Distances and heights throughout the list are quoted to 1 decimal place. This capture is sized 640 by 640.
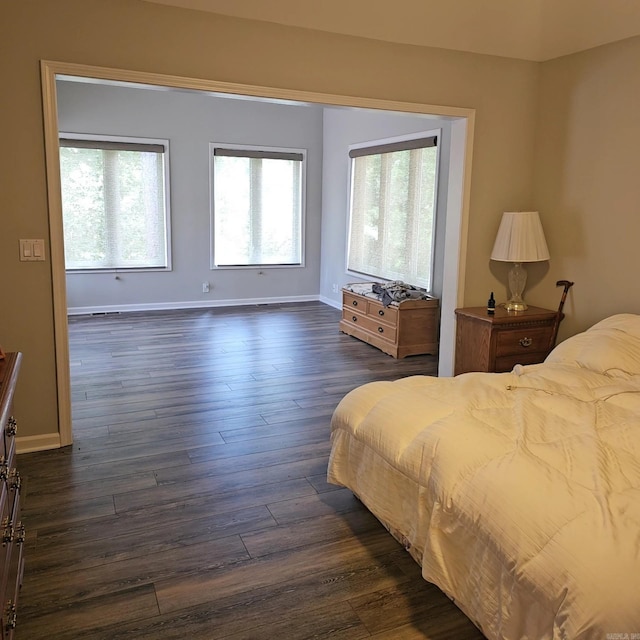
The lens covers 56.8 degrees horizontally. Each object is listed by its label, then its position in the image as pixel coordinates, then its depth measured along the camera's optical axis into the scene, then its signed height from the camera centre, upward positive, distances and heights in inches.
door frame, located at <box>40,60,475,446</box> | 127.2 +16.6
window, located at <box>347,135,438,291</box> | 242.2 +2.8
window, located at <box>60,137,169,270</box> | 291.1 +3.3
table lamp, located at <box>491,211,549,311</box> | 167.6 -5.8
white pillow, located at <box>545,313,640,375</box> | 125.3 -27.7
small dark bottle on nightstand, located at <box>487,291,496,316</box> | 170.6 -25.2
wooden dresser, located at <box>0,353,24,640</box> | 65.5 -37.2
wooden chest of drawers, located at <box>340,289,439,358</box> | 225.0 -42.3
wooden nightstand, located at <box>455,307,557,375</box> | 163.9 -33.4
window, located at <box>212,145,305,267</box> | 319.6 +3.8
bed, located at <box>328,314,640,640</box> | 61.8 -34.2
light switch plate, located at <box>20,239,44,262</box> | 129.3 -9.1
